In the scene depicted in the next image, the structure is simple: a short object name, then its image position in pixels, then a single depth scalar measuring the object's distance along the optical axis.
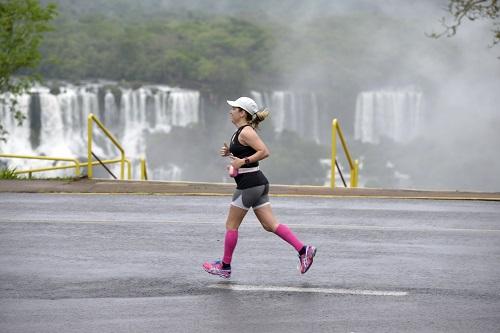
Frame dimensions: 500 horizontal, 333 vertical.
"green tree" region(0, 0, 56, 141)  36.41
